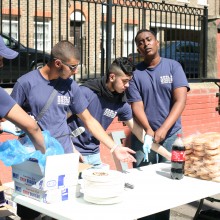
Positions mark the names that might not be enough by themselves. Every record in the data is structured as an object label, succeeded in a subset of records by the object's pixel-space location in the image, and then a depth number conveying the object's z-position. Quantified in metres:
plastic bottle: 5.12
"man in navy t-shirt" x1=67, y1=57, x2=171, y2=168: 5.49
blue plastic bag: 4.01
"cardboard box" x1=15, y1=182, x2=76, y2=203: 4.05
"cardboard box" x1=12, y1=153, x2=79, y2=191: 3.93
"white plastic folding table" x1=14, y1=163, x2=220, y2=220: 3.88
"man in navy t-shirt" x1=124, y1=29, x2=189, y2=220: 6.28
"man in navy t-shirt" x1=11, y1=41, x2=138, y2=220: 4.96
